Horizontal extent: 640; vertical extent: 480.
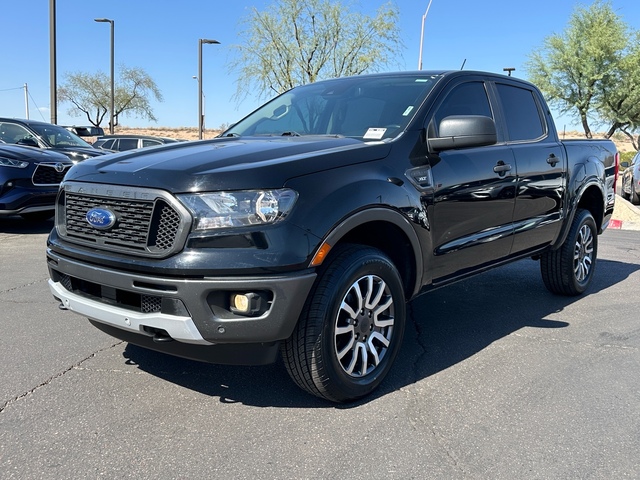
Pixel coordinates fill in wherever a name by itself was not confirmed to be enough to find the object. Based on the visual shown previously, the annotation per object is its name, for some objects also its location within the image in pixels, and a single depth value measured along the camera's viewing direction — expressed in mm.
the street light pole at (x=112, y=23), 25430
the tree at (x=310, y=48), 24422
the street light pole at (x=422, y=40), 20778
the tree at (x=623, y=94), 32031
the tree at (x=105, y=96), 48159
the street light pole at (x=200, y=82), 23141
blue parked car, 7977
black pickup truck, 2727
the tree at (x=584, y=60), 32031
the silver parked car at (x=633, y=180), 15117
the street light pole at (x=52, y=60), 14133
